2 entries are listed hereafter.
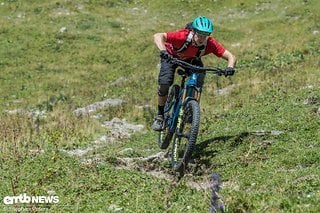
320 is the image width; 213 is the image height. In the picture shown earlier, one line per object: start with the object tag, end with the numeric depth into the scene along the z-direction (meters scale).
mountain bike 10.22
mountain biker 10.77
